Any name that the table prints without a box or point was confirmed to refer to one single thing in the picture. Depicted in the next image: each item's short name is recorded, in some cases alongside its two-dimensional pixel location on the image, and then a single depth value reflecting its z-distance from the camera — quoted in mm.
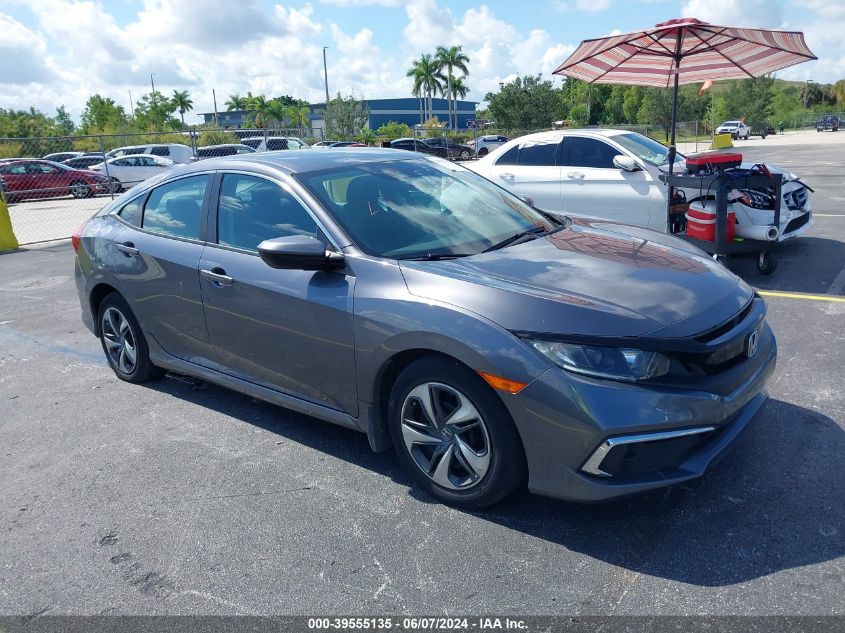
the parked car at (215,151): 23567
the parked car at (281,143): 25703
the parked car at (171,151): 27703
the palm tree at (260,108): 83569
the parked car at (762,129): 54469
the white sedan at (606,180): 7853
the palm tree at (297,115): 76962
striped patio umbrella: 7716
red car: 22625
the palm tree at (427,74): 84125
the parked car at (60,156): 33125
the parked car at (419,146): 33469
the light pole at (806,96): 103569
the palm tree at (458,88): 85188
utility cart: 7023
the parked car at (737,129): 51606
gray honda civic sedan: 2756
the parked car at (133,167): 24906
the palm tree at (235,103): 108125
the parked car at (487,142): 40875
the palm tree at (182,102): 94188
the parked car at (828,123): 59812
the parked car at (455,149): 38469
